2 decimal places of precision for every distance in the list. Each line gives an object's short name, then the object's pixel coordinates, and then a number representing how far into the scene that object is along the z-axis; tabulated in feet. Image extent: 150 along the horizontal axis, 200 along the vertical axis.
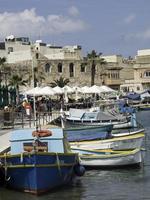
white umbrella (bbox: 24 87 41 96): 184.72
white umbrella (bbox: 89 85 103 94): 221.87
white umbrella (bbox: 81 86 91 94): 224.82
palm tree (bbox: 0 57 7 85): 302.90
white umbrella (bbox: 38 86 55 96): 187.21
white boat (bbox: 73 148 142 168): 90.53
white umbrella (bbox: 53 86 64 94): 211.00
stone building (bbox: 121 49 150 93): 416.67
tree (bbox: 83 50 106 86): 348.55
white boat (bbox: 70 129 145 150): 95.77
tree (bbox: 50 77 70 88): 314.55
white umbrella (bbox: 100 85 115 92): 223.55
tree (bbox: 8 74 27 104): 283.92
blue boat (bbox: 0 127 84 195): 69.67
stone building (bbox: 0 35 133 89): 321.11
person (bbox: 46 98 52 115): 186.09
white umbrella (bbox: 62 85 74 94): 214.94
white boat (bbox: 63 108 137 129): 157.69
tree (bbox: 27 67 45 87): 309.83
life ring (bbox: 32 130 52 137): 74.08
